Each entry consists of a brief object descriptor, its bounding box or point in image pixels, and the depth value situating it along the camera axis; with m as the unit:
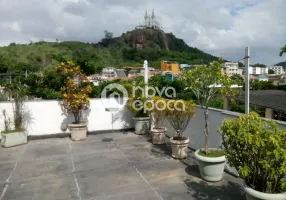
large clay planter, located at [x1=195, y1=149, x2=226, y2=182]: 4.22
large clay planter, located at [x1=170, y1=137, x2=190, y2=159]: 5.53
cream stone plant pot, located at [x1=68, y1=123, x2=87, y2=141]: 7.46
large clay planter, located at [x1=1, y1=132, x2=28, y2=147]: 6.82
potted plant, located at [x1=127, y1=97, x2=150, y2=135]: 8.23
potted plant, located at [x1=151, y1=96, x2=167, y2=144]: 6.41
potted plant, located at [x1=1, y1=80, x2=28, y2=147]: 6.87
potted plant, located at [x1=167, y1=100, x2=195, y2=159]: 5.55
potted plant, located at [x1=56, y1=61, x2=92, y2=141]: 7.41
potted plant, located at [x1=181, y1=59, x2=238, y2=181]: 4.29
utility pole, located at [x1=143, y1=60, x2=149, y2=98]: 8.33
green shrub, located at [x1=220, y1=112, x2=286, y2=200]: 2.68
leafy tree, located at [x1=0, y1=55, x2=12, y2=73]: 29.14
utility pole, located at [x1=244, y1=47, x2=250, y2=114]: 4.14
